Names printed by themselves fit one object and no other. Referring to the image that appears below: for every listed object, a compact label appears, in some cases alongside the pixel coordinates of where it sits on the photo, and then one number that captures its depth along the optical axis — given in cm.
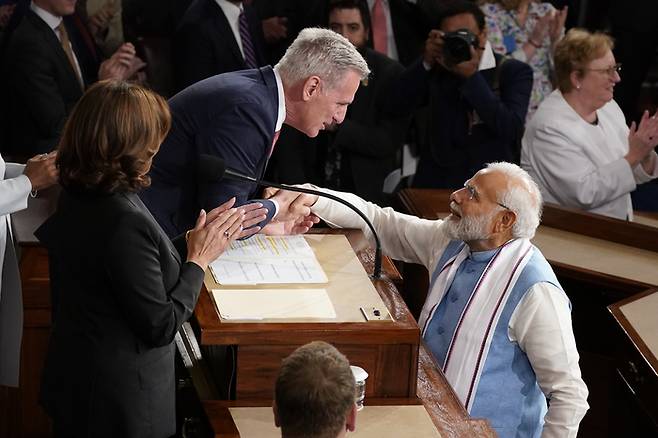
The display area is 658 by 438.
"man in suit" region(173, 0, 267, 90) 1080
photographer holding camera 1011
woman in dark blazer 495
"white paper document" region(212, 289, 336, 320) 534
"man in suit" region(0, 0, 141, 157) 965
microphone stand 587
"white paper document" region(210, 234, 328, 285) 577
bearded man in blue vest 616
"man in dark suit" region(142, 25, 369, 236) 642
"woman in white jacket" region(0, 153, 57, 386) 684
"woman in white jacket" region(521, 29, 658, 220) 953
